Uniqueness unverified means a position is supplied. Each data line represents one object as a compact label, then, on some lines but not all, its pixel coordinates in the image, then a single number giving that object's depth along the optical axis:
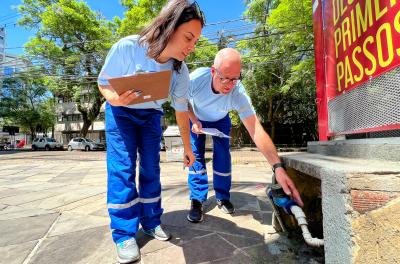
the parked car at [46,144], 30.61
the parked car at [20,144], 42.53
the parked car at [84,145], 27.02
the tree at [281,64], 12.33
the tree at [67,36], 25.84
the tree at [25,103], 33.66
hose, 1.25
